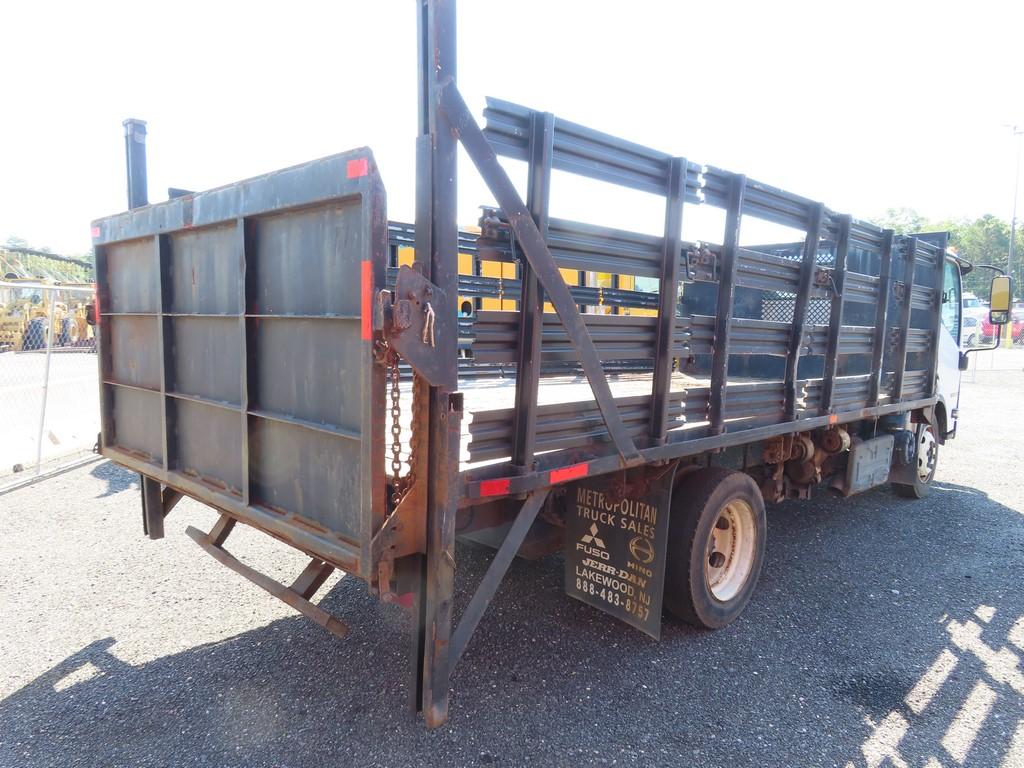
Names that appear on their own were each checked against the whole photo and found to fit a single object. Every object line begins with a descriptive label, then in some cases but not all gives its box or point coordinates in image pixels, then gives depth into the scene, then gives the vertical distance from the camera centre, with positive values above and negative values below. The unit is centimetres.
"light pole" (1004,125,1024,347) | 3251 +29
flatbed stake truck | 220 -27
